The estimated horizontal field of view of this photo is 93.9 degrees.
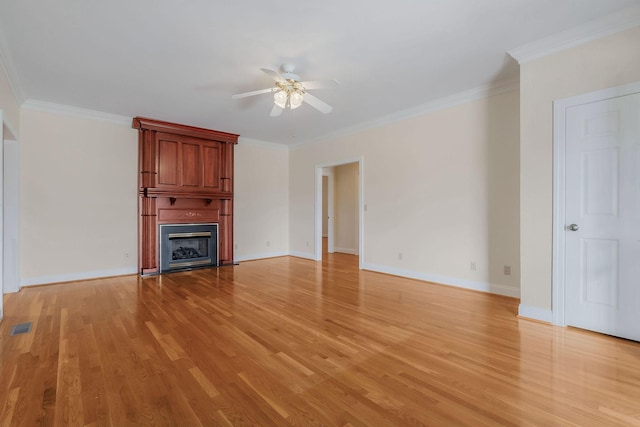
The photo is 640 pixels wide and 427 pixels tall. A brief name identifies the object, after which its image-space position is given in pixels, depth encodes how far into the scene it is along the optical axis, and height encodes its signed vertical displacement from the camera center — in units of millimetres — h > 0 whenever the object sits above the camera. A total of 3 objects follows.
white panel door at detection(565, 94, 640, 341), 2449 -29
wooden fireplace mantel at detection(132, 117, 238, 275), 5070 +559
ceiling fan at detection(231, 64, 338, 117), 3131 +1333
